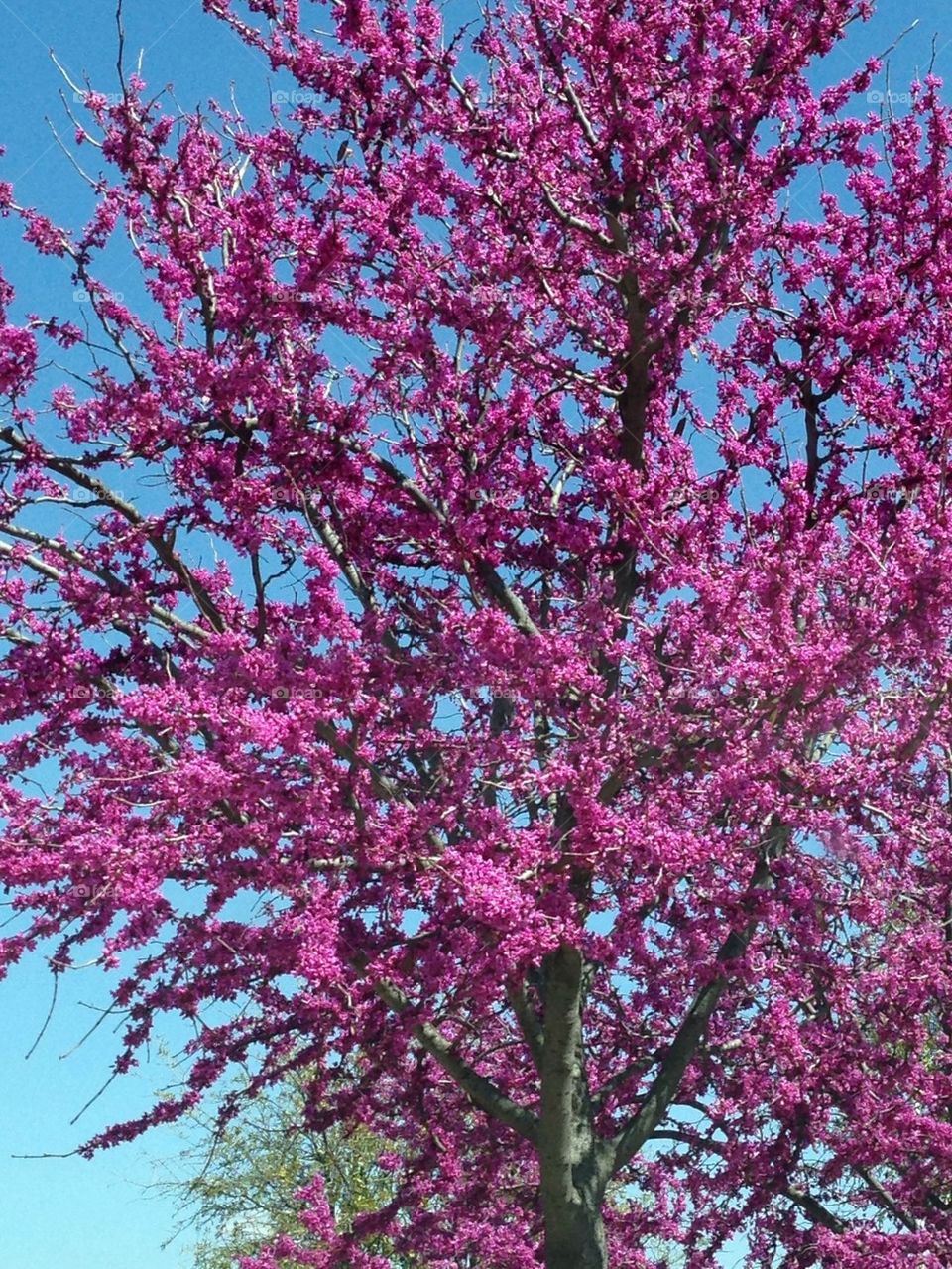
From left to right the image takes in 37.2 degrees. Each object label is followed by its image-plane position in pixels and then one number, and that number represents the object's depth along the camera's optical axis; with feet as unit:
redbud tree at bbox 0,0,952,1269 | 30.35
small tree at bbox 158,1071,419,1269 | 94.32
